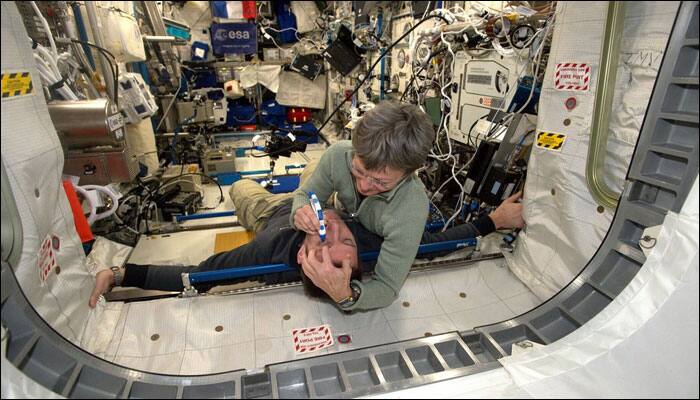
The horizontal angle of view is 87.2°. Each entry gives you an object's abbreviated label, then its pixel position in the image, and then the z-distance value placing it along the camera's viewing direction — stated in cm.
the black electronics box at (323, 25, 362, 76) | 448
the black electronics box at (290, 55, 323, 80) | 612
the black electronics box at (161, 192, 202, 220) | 318
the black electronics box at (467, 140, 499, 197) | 214
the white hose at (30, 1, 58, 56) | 181
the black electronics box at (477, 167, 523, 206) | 211
